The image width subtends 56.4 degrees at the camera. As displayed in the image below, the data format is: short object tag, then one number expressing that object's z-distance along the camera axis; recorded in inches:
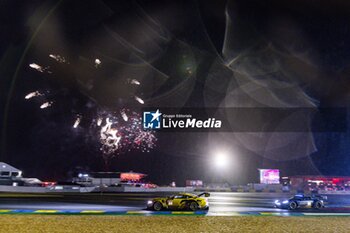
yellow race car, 706.2
